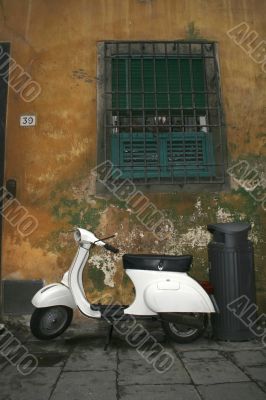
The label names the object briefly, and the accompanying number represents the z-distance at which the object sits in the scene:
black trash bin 3.98
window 5.18
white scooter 3.83
